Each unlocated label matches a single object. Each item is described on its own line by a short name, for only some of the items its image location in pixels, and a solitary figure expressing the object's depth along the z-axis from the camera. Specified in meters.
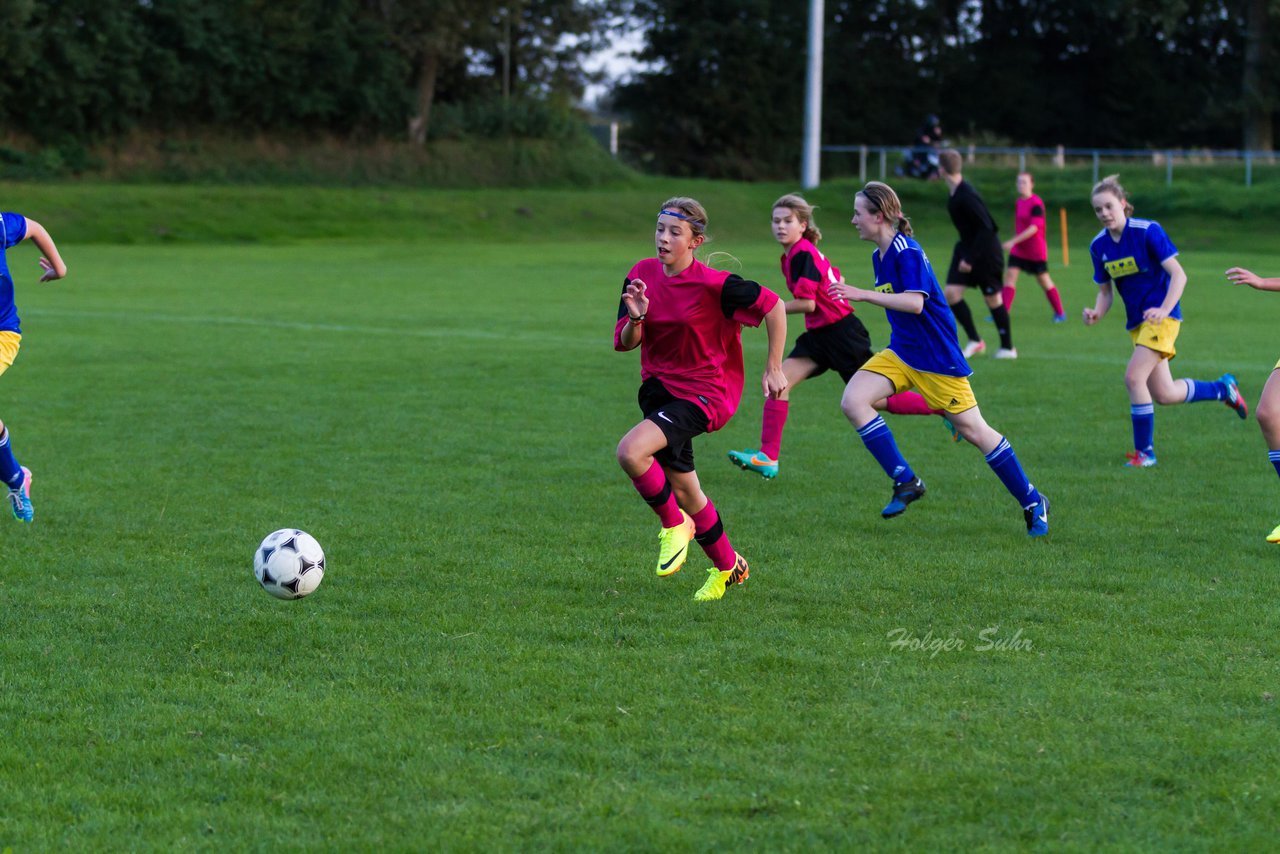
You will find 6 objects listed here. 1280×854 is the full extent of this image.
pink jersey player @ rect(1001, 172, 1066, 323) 35.97
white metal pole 74.94
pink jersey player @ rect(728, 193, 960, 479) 16.80
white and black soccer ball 11.59
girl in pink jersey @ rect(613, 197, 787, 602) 12.05
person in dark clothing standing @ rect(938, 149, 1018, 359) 29.45
